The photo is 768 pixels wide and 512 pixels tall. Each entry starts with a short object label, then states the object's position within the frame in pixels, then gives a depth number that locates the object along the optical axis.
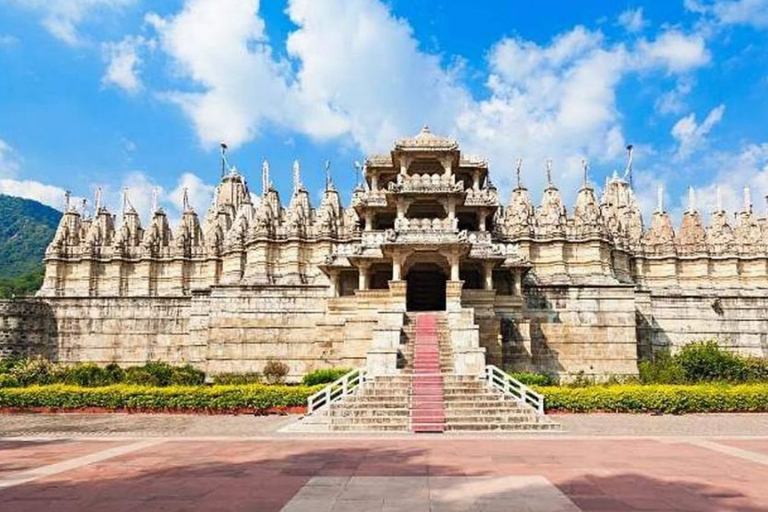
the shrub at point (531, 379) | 24.89
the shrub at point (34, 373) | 28.04
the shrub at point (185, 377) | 29.75
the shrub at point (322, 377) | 25.99
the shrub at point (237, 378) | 30.80
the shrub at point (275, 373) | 32.09
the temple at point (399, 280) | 30.86
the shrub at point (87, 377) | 27.98
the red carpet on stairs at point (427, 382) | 18.56
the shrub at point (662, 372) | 29.52
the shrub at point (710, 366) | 29.92
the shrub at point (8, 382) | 26.39
